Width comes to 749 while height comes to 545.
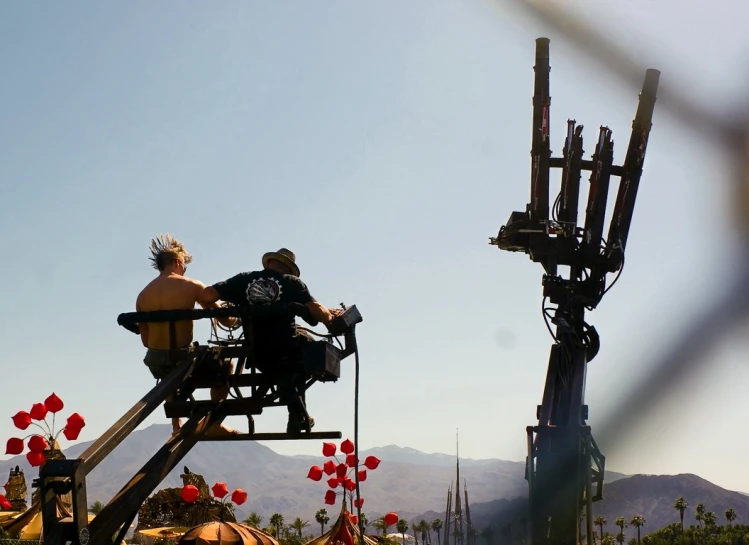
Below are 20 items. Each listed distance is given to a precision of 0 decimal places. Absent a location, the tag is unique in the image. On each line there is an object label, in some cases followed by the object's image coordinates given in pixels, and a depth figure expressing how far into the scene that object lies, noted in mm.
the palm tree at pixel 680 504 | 113300
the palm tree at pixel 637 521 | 115750
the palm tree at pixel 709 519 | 101862
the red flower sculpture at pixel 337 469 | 23672
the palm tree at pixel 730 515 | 107875
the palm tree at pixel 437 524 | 146700
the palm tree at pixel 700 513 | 107125
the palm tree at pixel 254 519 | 77750
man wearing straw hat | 9656
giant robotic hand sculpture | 15375
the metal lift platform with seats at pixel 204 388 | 8414
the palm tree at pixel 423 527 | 140850
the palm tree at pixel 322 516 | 89544
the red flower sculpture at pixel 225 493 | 24442
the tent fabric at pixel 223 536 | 18375
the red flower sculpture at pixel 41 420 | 15930
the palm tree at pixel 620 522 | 101712
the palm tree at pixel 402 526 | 87938
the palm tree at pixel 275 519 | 78881
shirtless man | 9727
